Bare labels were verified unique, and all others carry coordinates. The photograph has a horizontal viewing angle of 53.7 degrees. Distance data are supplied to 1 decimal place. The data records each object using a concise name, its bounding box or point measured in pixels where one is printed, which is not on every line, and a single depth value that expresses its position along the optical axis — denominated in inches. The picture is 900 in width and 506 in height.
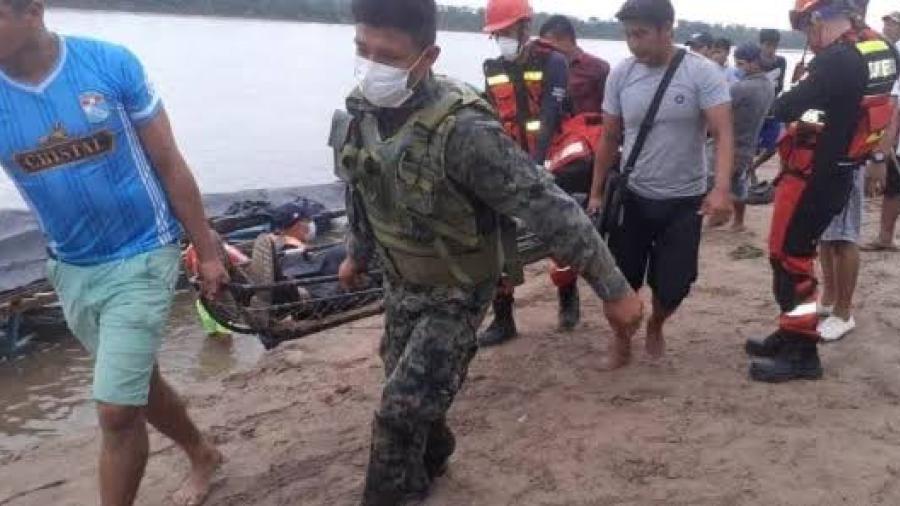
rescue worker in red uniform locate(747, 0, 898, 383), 152.3
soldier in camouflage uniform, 102.7
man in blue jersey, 107.5
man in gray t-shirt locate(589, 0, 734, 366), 159.0
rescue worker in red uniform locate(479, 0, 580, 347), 188.2
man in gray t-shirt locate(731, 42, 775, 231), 327.6
